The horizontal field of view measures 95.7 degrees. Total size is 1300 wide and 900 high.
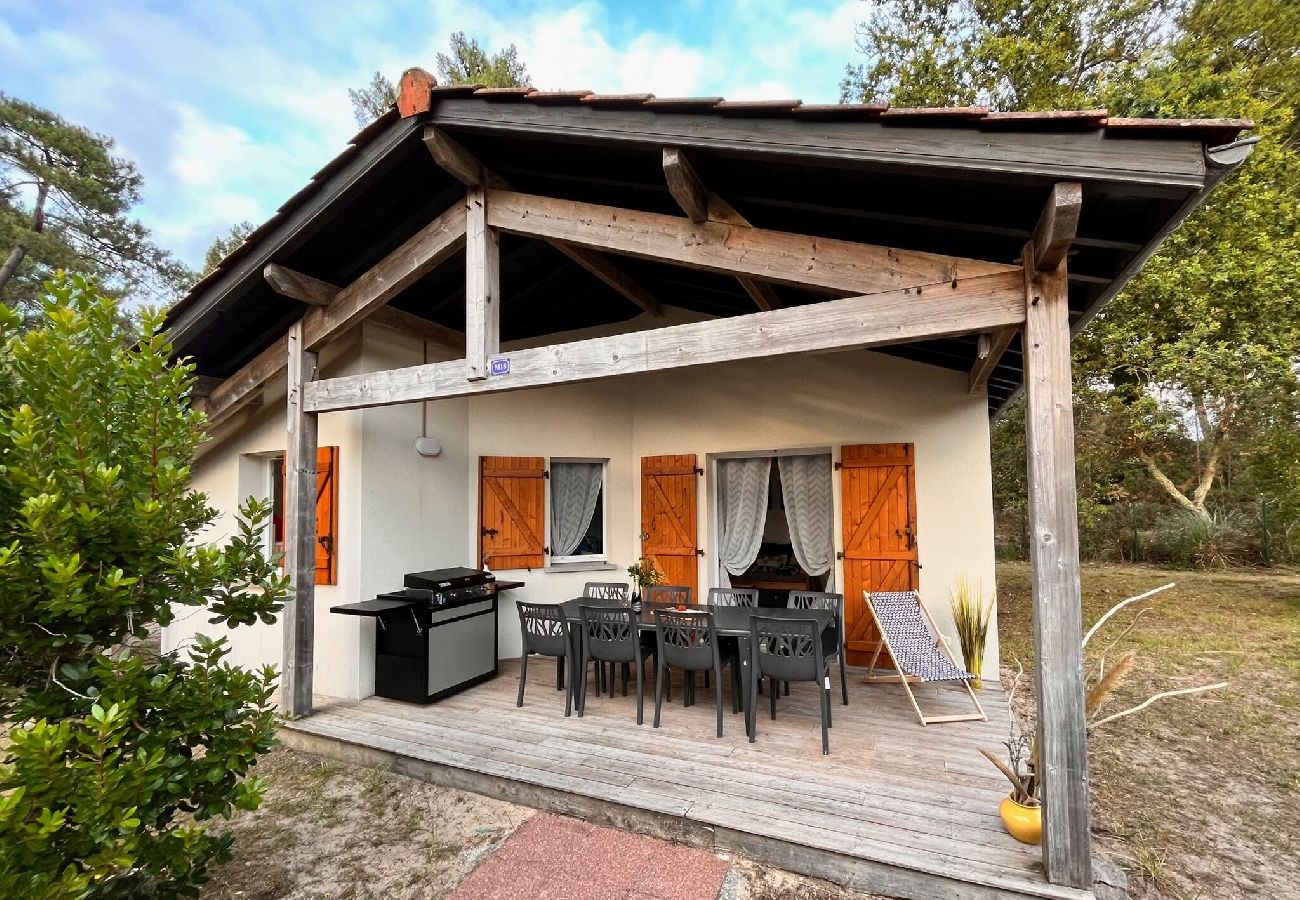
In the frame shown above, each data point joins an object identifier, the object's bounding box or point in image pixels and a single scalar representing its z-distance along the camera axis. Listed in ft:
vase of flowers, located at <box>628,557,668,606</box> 16.57
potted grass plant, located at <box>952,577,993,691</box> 15.74
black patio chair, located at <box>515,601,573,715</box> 14.07
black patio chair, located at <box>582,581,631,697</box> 17.08
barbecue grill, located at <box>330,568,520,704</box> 14.49
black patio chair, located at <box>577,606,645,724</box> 13.23
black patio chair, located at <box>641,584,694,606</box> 16.33
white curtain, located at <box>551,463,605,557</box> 20.72
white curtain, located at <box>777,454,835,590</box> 18.93
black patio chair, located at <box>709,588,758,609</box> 17.10
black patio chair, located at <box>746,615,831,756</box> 11.28
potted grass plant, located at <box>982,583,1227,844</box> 8.03
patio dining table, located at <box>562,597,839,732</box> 12.58
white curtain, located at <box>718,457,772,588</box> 19.95
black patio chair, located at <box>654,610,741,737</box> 12.47
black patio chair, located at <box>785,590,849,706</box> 14.40
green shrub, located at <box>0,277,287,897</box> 5.72
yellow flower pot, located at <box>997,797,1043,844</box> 8.09
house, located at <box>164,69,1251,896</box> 7.55
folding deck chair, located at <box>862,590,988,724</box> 12.88
